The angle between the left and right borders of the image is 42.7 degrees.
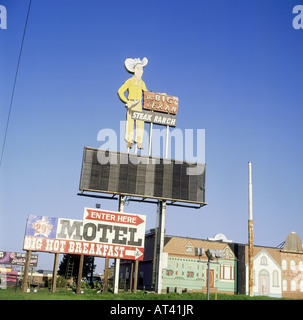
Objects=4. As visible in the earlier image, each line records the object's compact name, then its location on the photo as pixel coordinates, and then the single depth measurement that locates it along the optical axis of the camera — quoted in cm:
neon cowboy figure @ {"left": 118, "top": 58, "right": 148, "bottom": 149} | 4216
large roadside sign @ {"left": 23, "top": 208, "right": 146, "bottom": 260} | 3238
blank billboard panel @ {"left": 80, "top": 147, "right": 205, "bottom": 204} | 3834
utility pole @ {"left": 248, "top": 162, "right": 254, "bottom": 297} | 4162
